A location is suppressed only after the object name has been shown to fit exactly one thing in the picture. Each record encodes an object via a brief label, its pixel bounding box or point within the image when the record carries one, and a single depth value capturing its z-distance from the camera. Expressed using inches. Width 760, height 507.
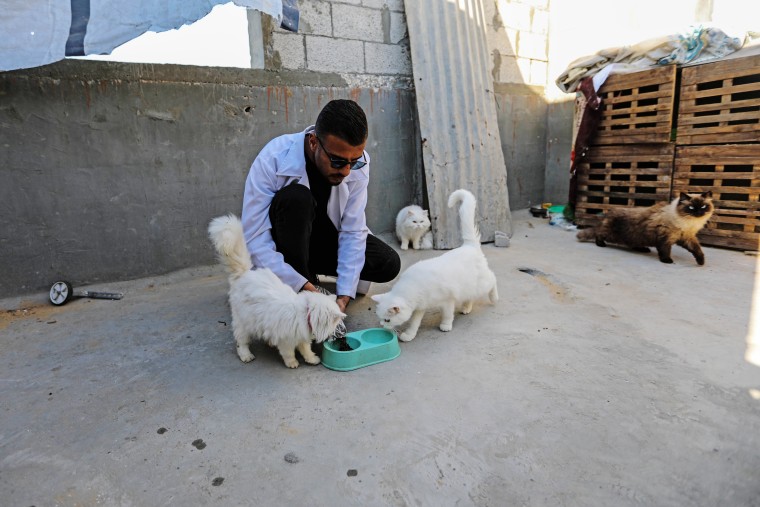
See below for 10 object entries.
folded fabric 171.5
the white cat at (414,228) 172.1
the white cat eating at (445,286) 92.6
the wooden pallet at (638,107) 185.6
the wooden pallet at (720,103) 164.2
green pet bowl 84.7
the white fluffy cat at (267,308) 78.8
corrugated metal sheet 183.6
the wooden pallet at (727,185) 166.4
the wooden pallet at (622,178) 191.0
